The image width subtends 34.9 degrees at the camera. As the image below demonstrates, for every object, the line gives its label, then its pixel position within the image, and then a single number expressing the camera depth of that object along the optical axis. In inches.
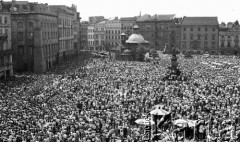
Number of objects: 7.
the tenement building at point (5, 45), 2307.9
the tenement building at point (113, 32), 5629.9
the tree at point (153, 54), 3757.9
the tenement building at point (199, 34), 4640.8
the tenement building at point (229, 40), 4473.4
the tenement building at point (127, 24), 5506.9
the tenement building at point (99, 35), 5777.6
